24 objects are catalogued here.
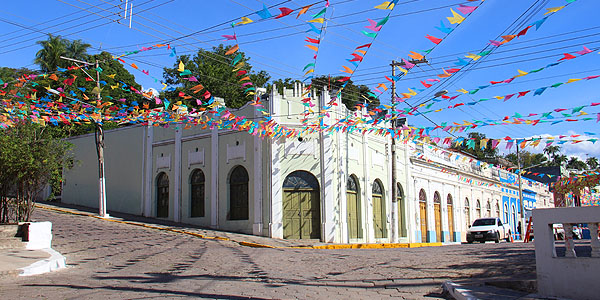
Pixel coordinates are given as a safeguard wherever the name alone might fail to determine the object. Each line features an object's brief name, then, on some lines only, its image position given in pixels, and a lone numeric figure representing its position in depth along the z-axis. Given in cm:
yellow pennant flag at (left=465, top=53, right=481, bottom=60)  789
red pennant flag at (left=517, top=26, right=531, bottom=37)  668
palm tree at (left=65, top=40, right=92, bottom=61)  4272
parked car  2659
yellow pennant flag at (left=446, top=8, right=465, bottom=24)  695
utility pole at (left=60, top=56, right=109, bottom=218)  2389
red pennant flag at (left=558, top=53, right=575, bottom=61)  723
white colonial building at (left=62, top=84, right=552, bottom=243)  2277
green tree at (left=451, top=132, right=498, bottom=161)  6025
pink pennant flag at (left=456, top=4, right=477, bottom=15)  673
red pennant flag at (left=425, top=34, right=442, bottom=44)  786
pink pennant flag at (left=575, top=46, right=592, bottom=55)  720
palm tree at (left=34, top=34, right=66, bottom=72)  4084
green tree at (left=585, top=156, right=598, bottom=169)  7531
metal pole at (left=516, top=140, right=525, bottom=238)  4062
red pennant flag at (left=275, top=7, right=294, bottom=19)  714
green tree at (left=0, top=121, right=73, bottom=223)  1532
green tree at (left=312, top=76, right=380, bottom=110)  4309
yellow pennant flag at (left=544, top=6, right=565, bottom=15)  635
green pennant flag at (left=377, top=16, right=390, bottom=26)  729
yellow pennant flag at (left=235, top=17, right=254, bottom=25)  770
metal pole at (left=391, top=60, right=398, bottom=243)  2382
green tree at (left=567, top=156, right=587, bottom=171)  7911
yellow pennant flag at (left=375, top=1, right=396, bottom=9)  708
